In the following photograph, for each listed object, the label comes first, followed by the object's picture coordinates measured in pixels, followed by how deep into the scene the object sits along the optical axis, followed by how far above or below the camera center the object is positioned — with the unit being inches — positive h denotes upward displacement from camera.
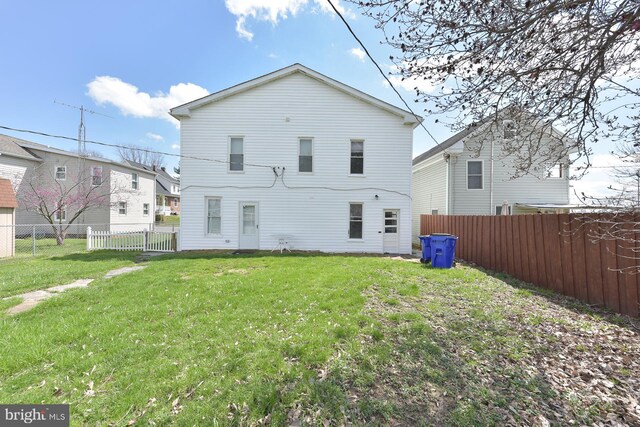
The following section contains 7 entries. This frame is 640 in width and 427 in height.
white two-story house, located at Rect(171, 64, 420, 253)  475.2 +88.9
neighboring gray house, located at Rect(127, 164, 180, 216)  1453.2 +147.0
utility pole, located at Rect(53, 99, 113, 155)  760.0 +251.3
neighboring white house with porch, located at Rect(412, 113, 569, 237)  572.7 +69.3
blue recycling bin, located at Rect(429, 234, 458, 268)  338.6 -34.7
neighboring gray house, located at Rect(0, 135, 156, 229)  701.3 +127.9
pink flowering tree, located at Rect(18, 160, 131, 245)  655.8 +73.1
